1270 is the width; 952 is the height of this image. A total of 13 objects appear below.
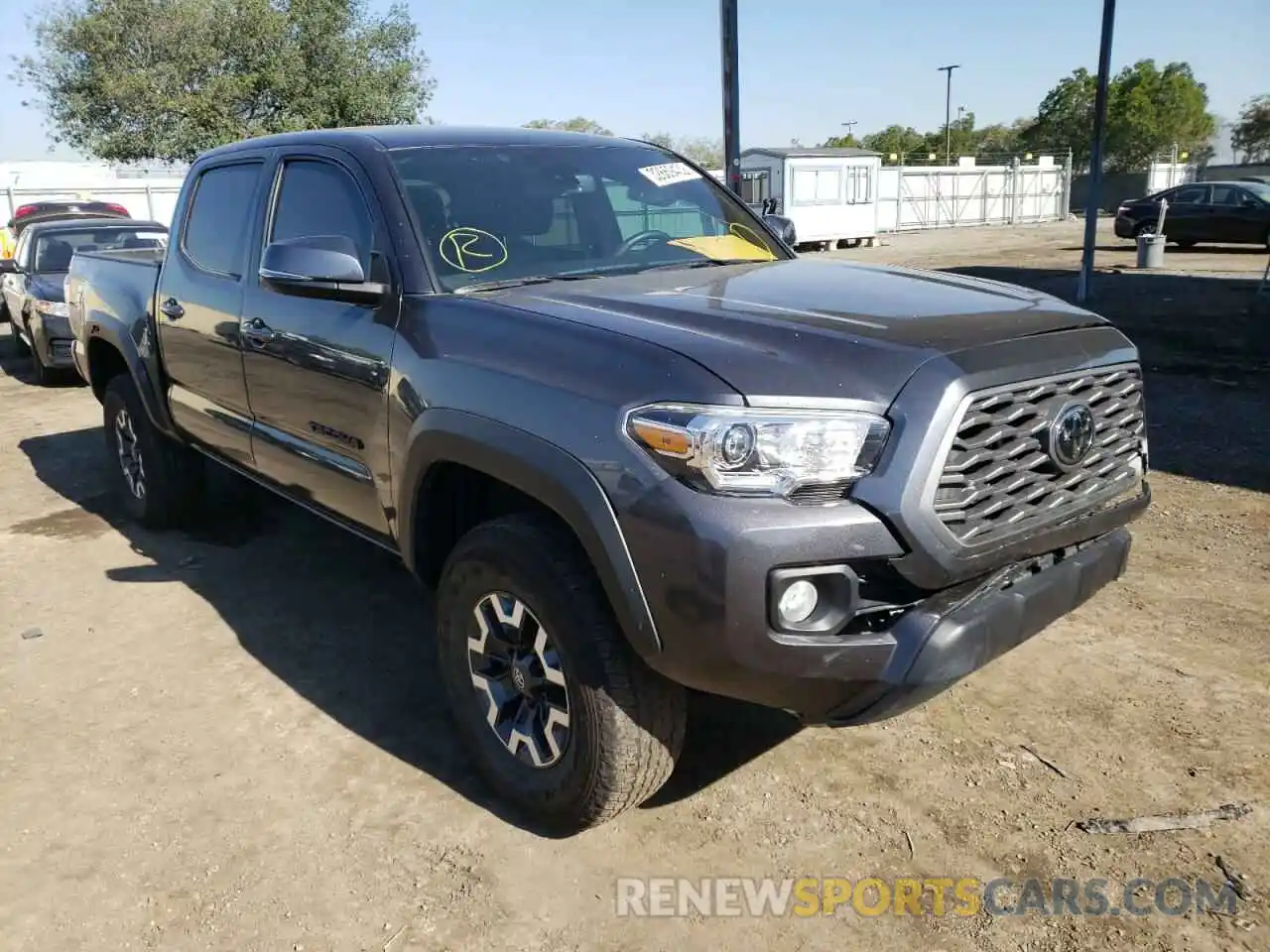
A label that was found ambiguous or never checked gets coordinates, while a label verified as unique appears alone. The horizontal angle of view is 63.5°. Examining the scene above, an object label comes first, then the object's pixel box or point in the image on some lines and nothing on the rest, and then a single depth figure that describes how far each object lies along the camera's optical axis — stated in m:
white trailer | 27.38
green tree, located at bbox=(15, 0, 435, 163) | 30.44
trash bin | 18.56
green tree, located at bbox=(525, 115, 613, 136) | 66.50
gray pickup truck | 2.28
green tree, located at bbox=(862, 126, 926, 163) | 78.14
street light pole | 68.95
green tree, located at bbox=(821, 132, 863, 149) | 79.01
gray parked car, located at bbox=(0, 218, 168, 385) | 9.95
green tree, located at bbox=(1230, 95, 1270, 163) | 60.72
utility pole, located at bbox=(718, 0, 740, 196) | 9.37
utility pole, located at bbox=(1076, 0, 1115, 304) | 12.80
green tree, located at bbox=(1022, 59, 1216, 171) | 57.75
